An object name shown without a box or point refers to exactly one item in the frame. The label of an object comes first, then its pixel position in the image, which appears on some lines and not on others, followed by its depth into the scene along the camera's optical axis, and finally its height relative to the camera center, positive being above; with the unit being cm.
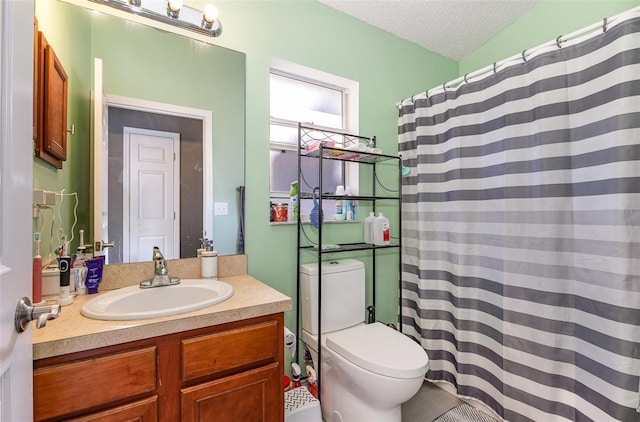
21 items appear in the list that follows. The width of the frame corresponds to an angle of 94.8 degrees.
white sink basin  94 -33
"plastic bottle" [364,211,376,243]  197 -10
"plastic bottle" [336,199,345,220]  193 +1
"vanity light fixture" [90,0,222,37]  128 +91
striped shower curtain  118 -11
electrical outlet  97 +6
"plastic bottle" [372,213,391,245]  195 -12
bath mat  162 -115
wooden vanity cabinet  80 -52
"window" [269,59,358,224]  185 +65
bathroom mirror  123 +52
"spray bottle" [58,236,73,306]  103 -23
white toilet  132 -68
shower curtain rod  119 +78
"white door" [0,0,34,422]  54 +3
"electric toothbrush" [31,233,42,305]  77 -17
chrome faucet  126 -28
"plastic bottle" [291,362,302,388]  164 -91
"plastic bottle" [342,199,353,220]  194 +2
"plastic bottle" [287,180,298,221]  177 +5
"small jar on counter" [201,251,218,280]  143 -25
